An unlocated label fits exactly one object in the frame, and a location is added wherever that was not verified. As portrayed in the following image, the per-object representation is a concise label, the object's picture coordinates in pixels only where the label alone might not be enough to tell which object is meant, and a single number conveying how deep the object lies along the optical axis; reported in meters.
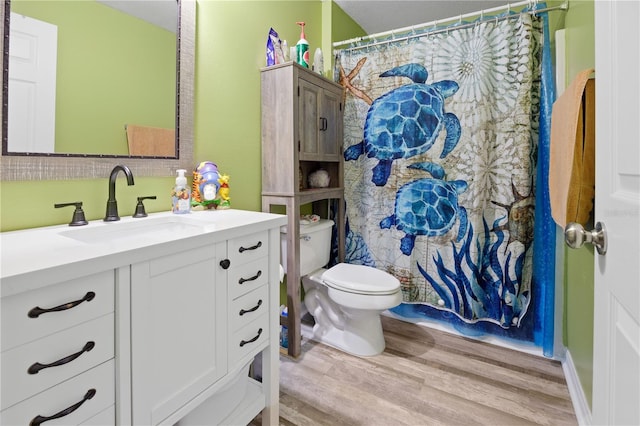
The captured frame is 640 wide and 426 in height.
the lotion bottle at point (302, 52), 1.98
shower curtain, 1.91
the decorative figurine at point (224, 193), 1.56
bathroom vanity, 0.63
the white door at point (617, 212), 0.52
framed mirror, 0.95
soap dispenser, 1.36
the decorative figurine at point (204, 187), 1.48
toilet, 1.82
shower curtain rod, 1.84
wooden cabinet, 1.83
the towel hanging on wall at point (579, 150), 1.13
